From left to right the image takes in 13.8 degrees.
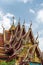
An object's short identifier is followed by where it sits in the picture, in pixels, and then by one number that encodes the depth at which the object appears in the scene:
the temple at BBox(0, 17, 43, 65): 19.97
